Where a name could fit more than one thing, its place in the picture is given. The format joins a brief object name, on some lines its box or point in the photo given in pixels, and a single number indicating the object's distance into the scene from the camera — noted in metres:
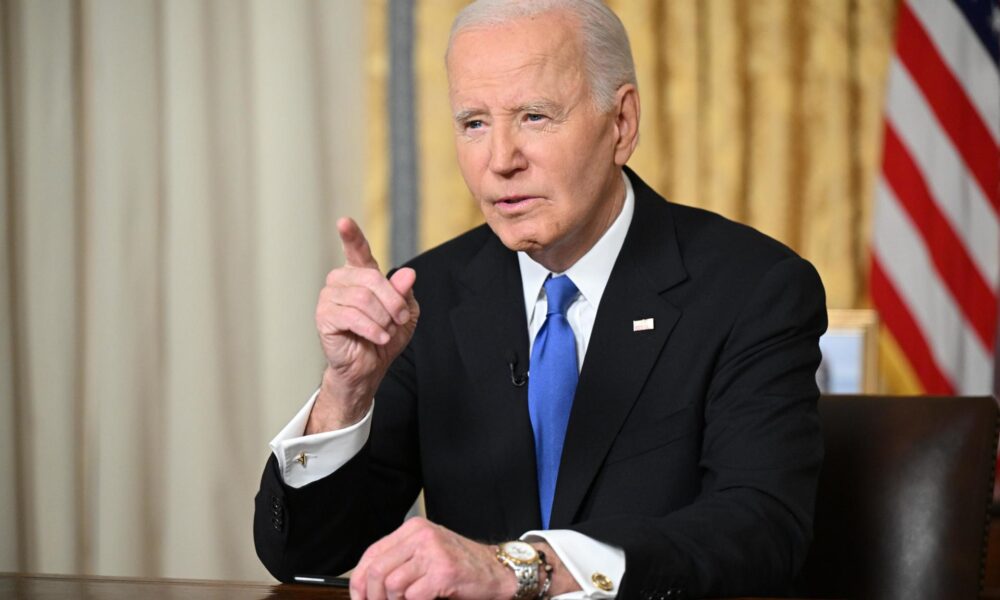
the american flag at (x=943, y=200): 7.85
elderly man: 3.95
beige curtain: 8.29
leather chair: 4.16
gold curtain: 7.96
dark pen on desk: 3.45
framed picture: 7.83
